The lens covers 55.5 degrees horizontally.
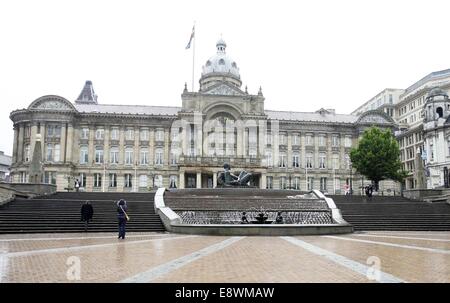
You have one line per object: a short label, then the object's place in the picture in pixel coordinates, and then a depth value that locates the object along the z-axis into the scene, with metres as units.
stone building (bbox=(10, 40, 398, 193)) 73.62
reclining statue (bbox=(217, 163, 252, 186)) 43.53
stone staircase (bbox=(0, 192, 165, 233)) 25.45
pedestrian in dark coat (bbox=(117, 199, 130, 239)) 20.45
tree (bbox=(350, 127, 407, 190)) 62.88
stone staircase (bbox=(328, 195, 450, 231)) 29.41
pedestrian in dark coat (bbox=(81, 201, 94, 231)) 24.59
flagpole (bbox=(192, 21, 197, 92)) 74.18
